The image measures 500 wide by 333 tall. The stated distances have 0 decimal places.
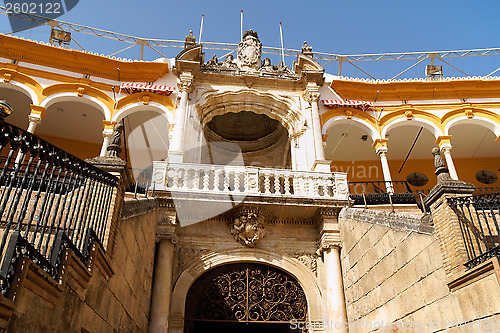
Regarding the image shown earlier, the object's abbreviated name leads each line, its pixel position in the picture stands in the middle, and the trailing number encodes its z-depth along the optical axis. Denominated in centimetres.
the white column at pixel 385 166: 1181
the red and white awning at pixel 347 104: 1366
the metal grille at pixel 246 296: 823
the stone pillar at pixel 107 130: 1226
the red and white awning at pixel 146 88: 1302
